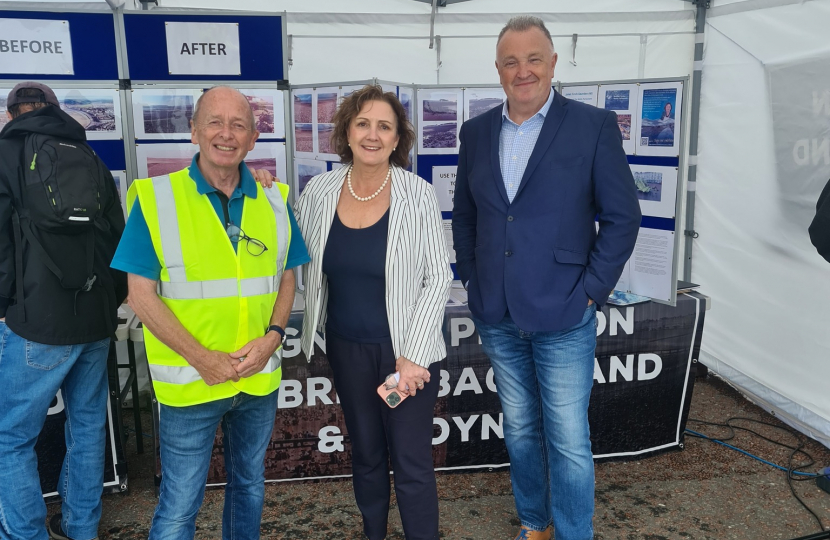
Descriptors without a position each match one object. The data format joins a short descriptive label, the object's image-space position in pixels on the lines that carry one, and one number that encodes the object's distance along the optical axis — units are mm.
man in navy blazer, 2266
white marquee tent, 3838
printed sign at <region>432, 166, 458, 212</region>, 3682
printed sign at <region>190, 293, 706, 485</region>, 3189
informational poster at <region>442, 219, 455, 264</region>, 3719
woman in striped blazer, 2170
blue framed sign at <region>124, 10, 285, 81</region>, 3209
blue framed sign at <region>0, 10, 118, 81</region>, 3115
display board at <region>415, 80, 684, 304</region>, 3191
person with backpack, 2348
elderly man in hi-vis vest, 1890
